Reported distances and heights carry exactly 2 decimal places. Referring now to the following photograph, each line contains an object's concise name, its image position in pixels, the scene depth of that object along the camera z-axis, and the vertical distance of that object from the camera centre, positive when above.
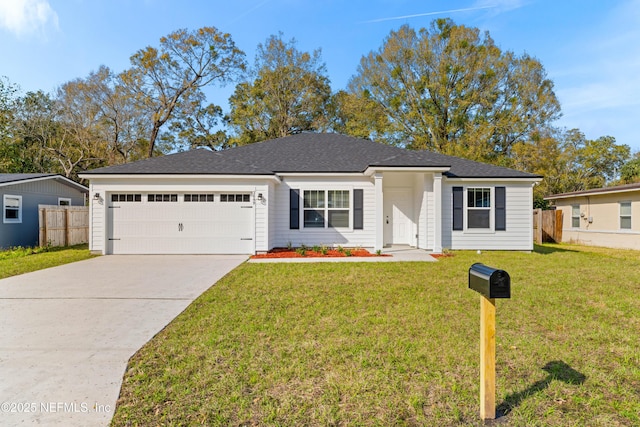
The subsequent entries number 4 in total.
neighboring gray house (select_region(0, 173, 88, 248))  12.73 +0.61
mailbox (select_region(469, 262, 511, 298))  2.10 -0.45
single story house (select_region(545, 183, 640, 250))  13.12 -0.12
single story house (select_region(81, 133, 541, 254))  10.59 +0.41
